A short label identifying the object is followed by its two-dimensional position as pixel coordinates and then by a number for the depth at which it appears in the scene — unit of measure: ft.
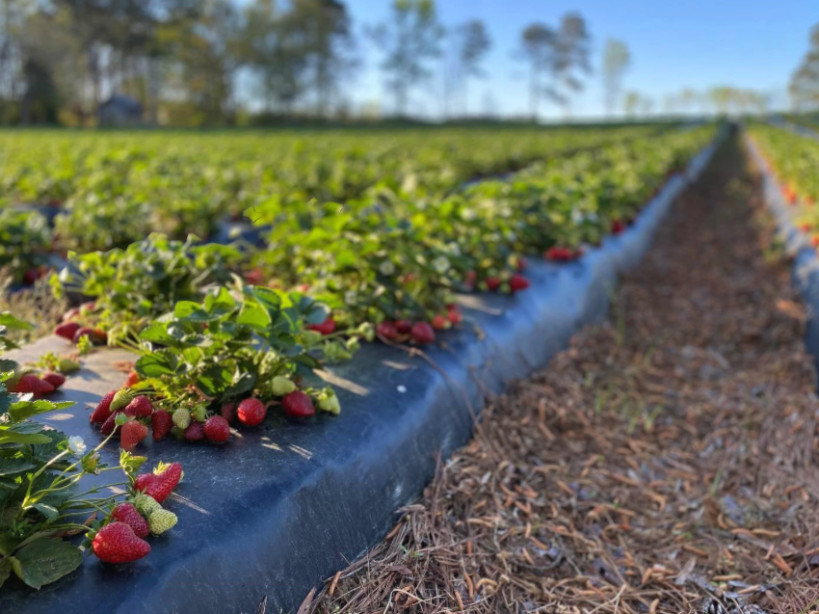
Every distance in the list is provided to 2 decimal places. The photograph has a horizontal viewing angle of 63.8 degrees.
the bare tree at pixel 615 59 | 319.47
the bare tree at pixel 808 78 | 75.15
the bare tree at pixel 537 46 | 276.41
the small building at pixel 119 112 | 142.20
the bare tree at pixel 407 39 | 221.25
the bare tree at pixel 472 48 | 244.22
